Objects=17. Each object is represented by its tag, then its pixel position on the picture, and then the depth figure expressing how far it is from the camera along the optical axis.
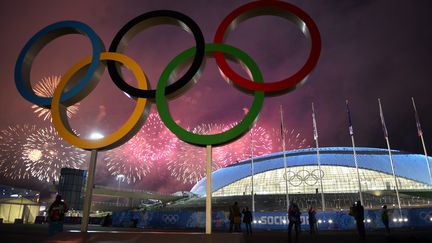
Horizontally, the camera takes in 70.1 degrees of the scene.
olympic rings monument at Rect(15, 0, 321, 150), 12.86
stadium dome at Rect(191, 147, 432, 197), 54.44
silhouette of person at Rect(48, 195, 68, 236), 12.95
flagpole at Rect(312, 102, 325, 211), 41.83
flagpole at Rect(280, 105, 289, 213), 42.65
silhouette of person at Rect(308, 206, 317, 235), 21.09
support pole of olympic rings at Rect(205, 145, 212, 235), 12.11
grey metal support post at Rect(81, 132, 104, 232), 13.19
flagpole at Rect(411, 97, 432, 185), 39.62
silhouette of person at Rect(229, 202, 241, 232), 18.50
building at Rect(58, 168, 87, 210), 40.41
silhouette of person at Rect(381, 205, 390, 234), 17.70
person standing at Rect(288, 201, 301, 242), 14.63
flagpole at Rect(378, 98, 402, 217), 40.81
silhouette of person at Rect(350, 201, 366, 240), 15.19
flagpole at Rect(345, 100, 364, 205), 40.94
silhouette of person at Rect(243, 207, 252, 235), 18.62
